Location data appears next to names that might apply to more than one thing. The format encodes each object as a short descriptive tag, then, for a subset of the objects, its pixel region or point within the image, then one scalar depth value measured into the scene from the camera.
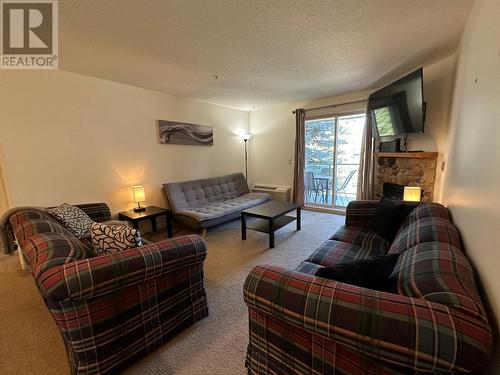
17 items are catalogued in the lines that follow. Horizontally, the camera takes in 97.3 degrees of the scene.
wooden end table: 3.11
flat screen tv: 2.65
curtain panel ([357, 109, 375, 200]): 3.94
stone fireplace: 3.03
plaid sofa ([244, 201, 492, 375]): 0.67
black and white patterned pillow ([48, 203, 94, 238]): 2.20
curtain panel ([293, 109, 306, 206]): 4.79
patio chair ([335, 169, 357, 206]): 4.70
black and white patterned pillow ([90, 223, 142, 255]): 1.50
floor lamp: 5.40
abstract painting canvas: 3.86
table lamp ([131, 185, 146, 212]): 3.37
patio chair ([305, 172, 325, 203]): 5.04
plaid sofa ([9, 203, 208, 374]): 1.13
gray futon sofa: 3.39
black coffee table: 3.07
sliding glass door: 4.40
